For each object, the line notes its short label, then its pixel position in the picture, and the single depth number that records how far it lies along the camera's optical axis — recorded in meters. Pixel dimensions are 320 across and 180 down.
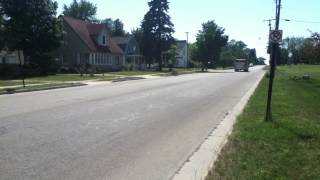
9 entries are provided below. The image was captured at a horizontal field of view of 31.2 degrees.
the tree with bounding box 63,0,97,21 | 124.62
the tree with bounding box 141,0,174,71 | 85.69
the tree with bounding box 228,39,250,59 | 184.69
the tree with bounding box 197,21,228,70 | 112.50
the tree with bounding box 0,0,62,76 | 50.22
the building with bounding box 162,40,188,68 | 132.43
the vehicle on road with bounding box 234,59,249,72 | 94.69
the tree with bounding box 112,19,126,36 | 135.75
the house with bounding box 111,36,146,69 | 88.44
